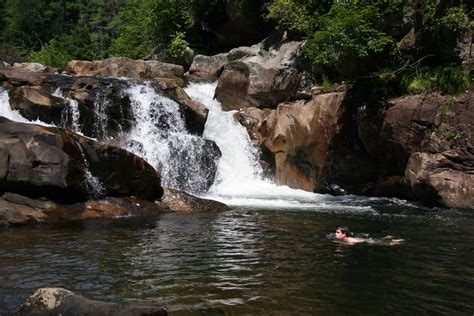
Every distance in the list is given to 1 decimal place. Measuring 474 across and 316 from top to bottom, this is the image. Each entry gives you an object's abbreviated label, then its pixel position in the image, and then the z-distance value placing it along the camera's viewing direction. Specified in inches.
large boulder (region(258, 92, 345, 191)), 799.7
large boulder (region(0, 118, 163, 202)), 514.0
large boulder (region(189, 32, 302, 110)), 943.0
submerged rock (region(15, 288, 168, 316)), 205.3
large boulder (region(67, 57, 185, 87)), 1098.1
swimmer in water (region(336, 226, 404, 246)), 414.0
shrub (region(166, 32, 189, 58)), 1288.1
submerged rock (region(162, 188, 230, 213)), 612.0
